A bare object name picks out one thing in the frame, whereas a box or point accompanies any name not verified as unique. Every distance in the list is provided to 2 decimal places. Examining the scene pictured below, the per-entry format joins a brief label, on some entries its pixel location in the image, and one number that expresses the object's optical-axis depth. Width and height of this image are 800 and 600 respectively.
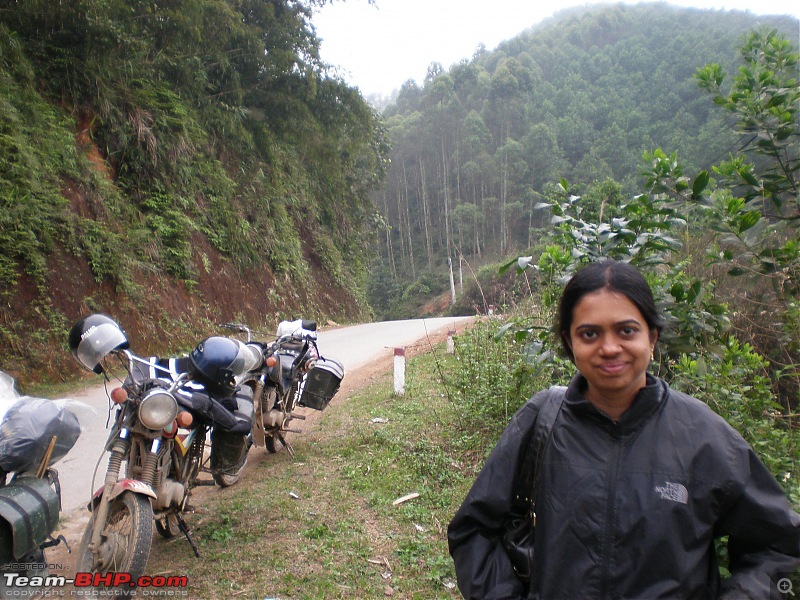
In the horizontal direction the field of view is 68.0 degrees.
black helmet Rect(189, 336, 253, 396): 3.67
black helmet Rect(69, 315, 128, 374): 3.19
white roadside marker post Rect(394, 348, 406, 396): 7.88
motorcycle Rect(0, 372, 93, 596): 2.59
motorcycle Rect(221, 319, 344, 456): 5.24
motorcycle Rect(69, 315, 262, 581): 2.96
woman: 1.44
